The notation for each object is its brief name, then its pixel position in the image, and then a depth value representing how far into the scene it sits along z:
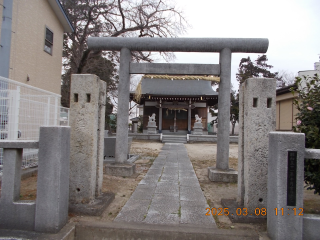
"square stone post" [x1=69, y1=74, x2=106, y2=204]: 3.42
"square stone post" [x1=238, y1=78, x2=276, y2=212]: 3.19
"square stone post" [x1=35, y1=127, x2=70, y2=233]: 2.73
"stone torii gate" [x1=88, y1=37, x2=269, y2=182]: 5.49
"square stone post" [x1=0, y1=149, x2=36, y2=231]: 2.78
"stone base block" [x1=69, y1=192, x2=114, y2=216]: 3.29
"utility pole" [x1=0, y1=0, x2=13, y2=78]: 5.32
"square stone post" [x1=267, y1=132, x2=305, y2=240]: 2.52
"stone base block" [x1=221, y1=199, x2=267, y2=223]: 3.09
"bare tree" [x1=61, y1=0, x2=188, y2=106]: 13.74
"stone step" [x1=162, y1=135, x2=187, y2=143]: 18.03
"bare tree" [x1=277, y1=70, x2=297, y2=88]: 32.33
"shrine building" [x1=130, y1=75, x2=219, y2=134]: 20.81
